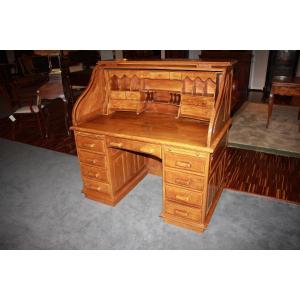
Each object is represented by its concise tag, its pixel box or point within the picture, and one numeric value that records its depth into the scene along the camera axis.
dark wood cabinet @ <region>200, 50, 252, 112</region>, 6.89
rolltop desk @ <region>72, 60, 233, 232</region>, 2.47
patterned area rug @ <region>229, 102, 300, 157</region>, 4.57
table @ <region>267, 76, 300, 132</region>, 5.07
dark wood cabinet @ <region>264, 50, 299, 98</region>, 8.05
